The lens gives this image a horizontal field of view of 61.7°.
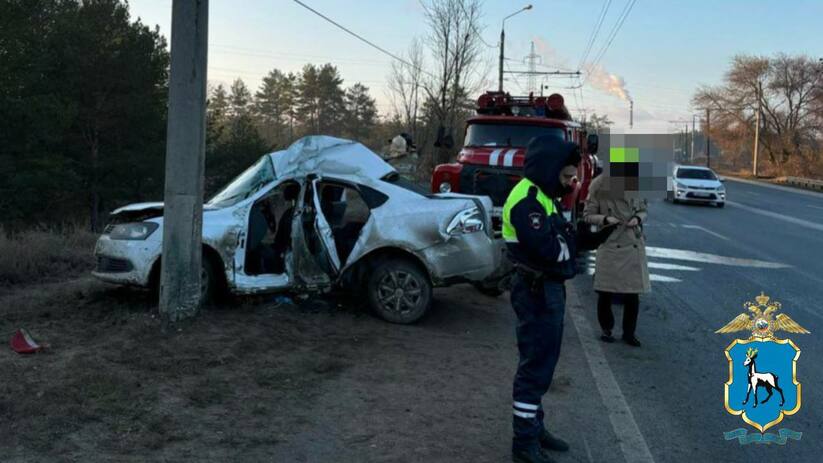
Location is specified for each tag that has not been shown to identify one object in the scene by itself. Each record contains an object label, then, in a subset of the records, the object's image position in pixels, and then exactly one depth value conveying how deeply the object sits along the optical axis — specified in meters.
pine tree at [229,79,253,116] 69.44
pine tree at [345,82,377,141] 60.72
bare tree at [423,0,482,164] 24.28
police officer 3.77
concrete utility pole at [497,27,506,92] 31.01
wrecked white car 6.87
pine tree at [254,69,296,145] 64.06
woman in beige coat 6.16
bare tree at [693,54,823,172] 68.31
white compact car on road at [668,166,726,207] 25.77
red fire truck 10.51
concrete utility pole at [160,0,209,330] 6.18
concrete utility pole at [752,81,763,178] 66.31
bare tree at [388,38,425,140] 26.22
